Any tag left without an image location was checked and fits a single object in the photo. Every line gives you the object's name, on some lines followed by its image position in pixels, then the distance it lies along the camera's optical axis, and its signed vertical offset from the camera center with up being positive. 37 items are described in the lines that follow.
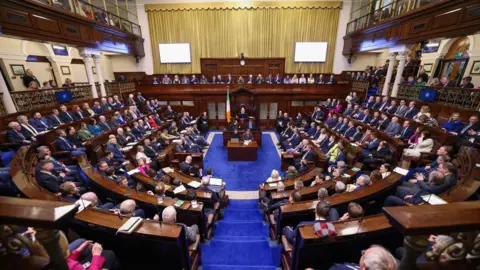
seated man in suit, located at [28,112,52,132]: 5.92 -1.30
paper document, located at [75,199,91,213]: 2.62 -1.59
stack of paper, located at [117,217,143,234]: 2.21 -1.61
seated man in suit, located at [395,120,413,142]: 6.00 -1.63
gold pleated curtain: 13.51 +3.08
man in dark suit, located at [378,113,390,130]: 7.09 -1.59
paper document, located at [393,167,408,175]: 3.80 -1.74
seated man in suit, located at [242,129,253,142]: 8.37 -2.37
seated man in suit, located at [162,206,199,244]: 2.68 -1.79
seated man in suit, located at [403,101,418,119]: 6.94 -1.17
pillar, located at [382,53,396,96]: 9.02 +0.05
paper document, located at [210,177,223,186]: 4.66 -2.33
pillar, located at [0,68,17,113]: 5.83 -0.62
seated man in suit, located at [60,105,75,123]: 6.94 -1.29
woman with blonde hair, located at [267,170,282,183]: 4.95 -2.37
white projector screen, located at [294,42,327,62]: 13.94 +1.62
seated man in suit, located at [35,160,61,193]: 3.71 -1.80
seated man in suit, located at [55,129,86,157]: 5.34 -1.76
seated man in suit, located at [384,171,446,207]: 3.30 -1.91
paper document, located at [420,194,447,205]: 2.81 -1.67
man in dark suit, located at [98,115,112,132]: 7.24 -1.62
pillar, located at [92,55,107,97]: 9.99 -0.12
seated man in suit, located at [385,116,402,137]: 6.23 -1.57
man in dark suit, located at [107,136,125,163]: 5.61 -1.99
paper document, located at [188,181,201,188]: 4.54 -2.34
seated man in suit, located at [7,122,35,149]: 5.03 -1.40
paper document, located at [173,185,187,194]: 3.91 -2.12
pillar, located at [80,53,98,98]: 9.07 +0.41
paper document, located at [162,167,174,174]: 5.13 -2.28
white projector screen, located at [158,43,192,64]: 14.20 +1.56
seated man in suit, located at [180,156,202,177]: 5.82 -2.55
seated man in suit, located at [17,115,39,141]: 5.41 -1.33
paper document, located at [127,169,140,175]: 4.48 -2.03
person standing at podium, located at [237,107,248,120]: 10.39 -1.93
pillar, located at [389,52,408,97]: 8.52 +0.13
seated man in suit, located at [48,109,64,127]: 6.55 -1.31
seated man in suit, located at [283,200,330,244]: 2.63 -1.69
